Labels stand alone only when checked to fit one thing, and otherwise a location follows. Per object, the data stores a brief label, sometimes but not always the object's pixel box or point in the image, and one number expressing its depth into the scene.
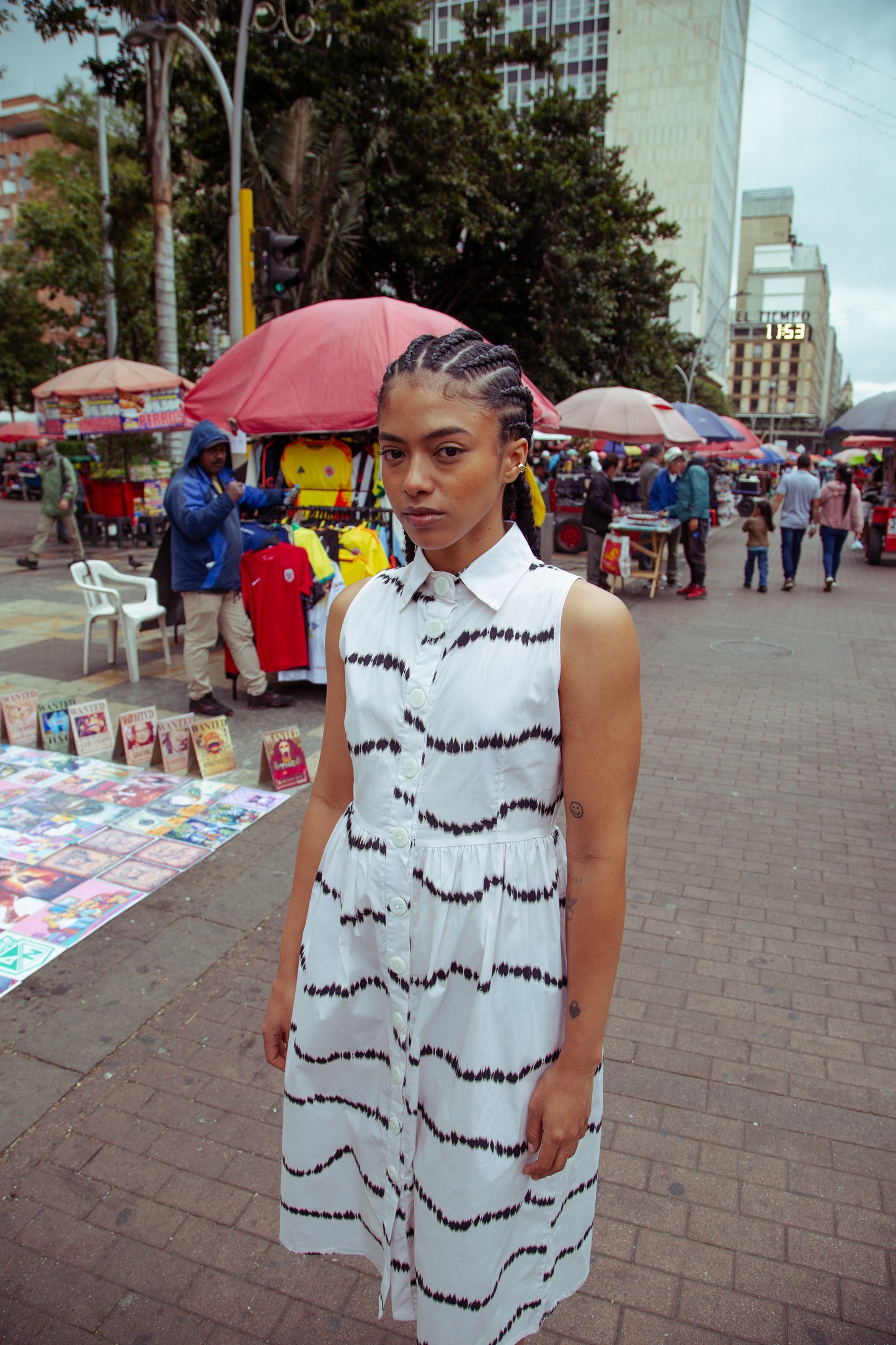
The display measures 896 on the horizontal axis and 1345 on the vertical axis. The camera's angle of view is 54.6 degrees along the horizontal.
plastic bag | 11.23
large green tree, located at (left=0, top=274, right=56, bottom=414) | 27.78
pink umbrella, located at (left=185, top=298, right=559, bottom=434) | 6.02
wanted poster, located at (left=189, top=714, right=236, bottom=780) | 5.17
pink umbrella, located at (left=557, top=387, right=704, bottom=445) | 11.51
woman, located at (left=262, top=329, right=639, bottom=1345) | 1.27
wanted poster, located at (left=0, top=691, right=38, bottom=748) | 5.63
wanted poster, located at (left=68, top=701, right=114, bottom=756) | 5.45
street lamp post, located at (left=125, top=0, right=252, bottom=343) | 9.36
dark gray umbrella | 13.72
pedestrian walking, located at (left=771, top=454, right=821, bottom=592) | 12.47
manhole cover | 8.97
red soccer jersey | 6.21
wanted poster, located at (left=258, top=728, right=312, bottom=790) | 5.04
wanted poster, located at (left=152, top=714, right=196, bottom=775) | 5.18
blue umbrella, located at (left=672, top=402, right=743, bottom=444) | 15.48
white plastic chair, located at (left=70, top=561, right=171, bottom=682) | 6.94
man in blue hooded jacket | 5.69
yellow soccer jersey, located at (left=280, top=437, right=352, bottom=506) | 6.98
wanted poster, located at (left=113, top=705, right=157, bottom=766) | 5.30
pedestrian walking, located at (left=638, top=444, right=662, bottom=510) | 15.16
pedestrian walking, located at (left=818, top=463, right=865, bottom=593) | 12.63
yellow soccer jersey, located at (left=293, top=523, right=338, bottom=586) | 6.36
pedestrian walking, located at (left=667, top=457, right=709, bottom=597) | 12.18
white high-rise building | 89.38
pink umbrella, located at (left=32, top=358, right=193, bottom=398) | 12.06
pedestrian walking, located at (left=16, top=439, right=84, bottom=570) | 12.93
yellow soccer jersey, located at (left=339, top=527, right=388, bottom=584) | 6.45
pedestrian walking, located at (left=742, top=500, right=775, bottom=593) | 12.44
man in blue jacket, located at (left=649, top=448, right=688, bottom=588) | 12.62
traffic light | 8.34
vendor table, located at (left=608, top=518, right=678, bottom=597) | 11.92
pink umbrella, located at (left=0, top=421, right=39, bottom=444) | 23.50
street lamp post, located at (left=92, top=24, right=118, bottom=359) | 17.73
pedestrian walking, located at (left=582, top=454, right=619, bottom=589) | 11.24
